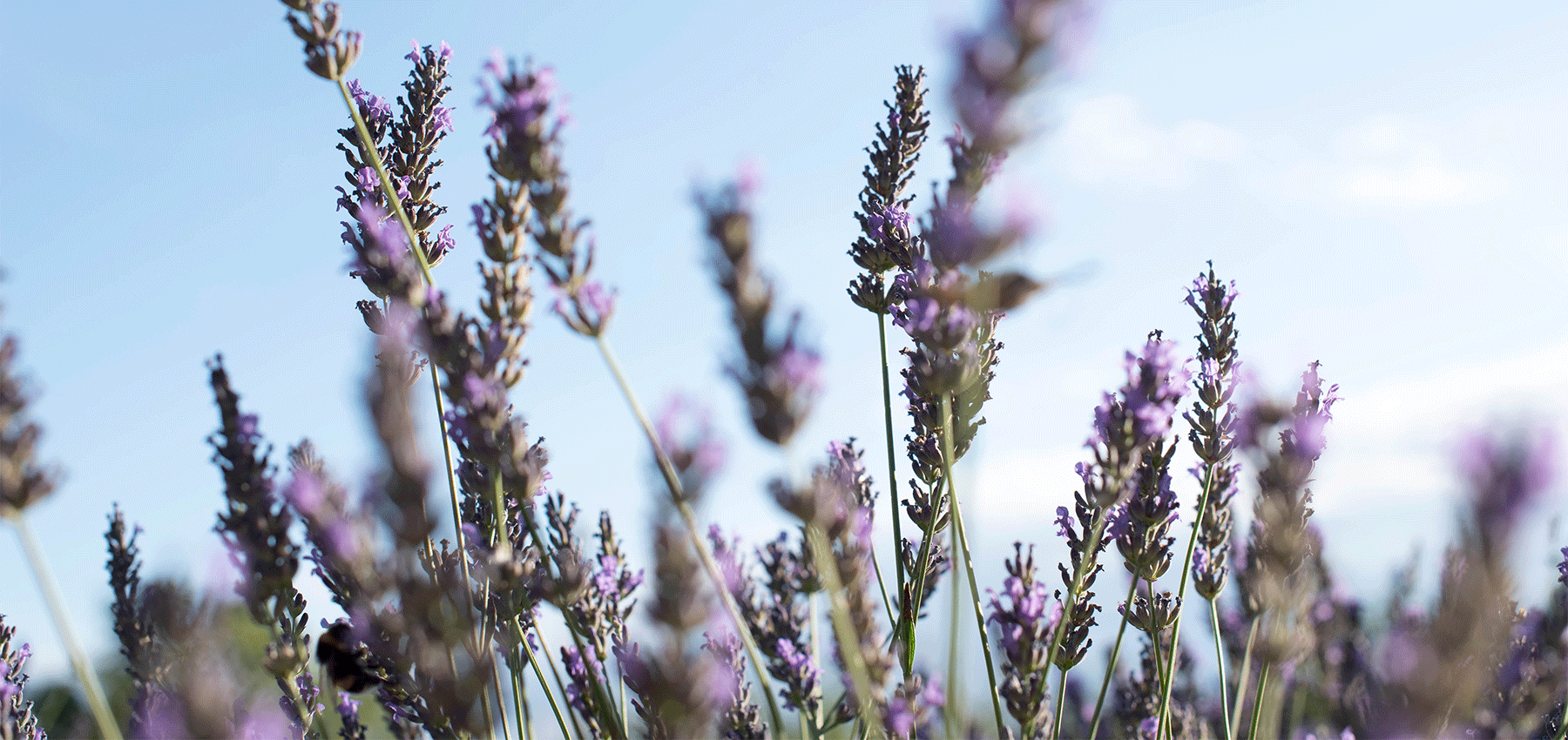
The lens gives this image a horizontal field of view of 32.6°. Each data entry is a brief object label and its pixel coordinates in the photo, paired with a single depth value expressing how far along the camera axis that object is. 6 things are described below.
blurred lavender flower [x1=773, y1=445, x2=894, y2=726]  0.51
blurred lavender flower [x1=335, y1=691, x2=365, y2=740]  0.60
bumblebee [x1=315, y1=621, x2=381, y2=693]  0.59
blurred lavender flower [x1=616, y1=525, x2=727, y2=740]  0.49
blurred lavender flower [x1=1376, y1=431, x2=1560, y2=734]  0.40
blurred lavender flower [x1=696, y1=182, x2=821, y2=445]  0.50
